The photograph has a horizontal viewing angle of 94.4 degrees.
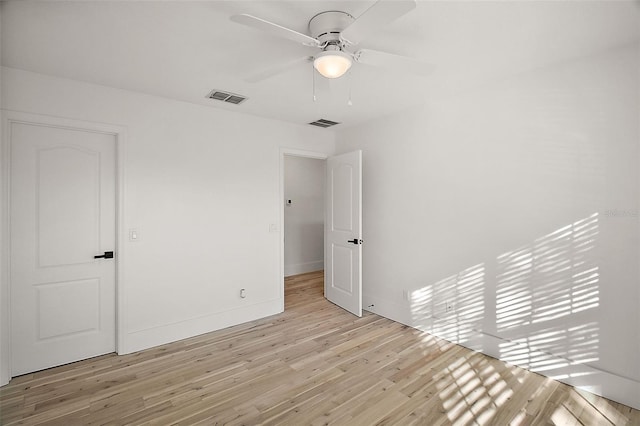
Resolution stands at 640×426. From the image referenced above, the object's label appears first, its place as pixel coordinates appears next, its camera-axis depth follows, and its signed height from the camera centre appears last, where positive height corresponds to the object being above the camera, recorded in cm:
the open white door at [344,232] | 378 -27
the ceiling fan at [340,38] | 143 +97
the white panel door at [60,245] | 248 -28
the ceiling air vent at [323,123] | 394 +123
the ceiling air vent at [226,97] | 297 +121
